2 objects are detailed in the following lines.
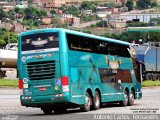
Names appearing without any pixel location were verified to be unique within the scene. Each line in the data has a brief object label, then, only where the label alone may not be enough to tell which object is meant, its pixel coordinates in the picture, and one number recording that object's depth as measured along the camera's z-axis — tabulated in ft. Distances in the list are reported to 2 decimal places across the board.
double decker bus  88.63
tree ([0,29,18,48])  475.31
